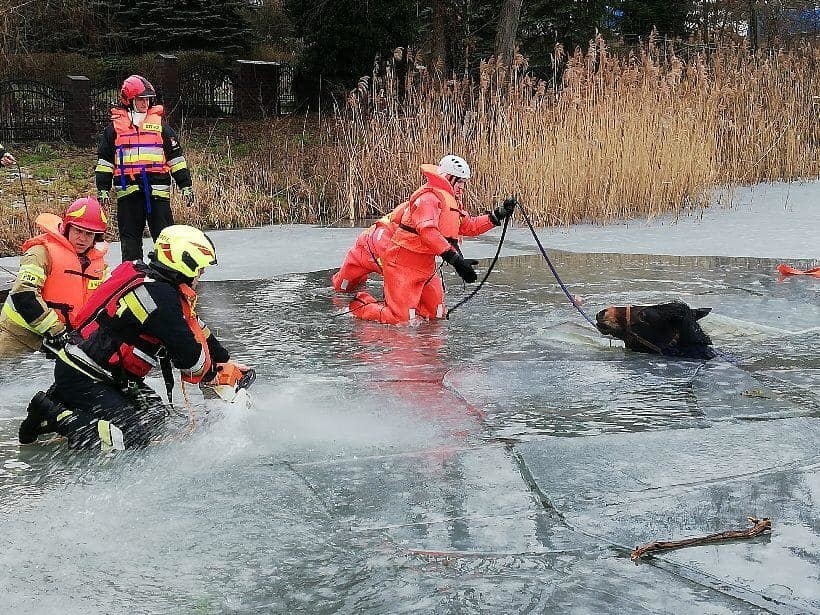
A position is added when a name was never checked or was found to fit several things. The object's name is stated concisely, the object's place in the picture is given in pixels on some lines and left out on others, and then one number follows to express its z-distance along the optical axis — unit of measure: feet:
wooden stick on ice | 11.23
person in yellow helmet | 15.07
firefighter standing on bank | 28.30
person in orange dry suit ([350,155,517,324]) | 23.63
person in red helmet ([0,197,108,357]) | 19.60
